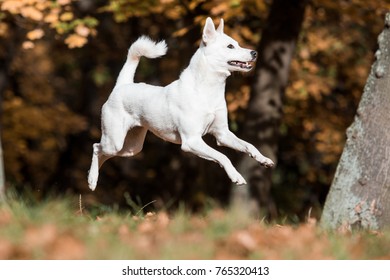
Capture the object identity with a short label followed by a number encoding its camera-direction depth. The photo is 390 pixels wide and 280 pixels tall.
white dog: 12.05
